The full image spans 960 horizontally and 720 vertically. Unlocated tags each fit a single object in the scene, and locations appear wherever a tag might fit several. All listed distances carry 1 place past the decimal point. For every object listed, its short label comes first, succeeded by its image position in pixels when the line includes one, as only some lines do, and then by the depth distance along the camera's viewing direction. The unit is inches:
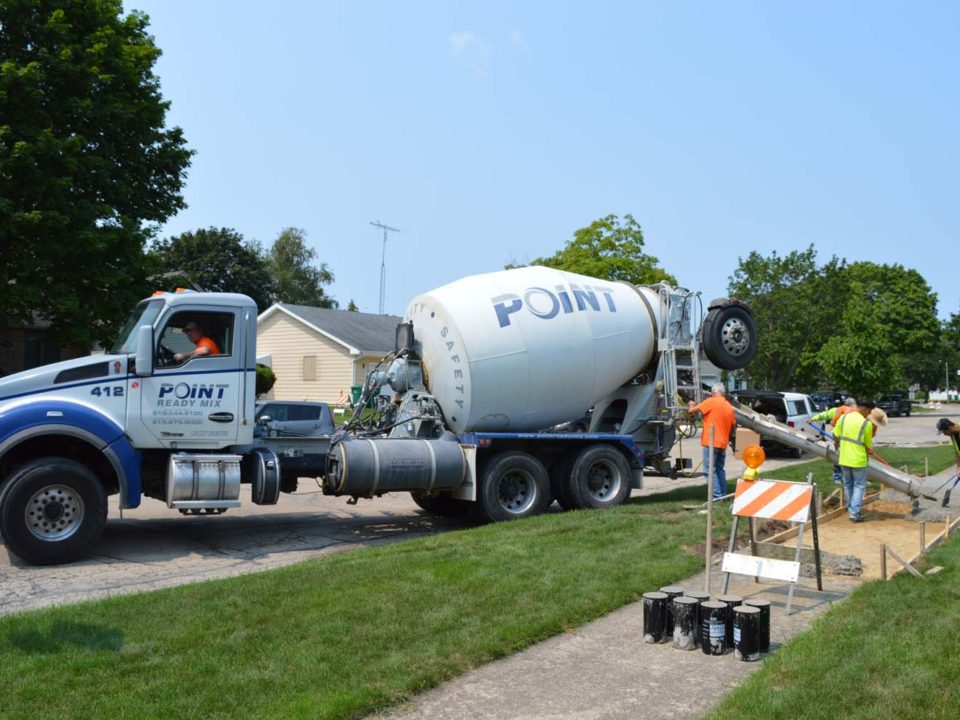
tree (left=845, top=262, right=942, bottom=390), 2915.8
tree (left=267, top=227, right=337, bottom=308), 2783.0
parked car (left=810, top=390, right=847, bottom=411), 1684.5
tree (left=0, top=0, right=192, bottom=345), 700.0
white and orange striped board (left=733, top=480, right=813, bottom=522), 286.4
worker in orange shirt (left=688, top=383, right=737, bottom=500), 497.0
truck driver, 409.1
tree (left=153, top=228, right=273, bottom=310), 2206.0
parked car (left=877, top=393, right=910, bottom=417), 2162.9
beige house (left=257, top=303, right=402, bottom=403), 1469.0
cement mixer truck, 374.6
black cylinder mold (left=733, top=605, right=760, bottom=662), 229.6
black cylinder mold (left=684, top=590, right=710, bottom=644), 242.8
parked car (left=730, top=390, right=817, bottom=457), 1016.9
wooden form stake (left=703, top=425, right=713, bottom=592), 266.3
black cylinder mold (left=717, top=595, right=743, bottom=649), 237.3
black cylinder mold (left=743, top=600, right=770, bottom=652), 235.2
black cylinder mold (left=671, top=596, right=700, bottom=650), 239.6
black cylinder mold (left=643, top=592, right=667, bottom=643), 244.8
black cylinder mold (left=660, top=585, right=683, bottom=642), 246.5
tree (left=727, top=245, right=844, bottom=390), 1841.8
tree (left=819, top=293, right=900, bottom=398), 1903.3
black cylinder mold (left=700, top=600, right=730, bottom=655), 235.3
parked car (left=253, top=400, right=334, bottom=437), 523.8
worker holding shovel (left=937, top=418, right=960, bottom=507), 533.3
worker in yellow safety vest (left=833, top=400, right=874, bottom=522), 463.8
